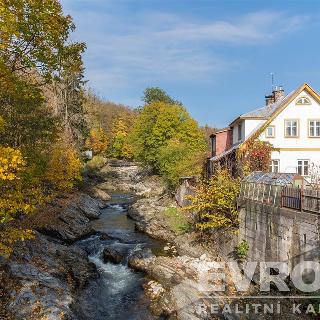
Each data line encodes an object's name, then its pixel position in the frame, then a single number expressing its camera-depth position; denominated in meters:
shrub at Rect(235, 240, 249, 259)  21.86
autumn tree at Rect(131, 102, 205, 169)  57.97
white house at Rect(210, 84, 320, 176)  30.56
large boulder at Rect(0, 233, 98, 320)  15.49
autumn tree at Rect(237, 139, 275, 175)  29.60
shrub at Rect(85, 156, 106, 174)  63.25
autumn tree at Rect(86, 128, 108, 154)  85.12
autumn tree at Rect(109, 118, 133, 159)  90.62
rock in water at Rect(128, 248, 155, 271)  23.34
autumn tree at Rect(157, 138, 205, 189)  42.00
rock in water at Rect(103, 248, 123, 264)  24.81
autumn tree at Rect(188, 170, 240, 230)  24.05
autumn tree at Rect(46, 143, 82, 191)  35.28
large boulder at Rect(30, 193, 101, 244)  27.55
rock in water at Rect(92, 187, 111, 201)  48.07
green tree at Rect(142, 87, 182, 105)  86.94
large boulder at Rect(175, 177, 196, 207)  37.26
